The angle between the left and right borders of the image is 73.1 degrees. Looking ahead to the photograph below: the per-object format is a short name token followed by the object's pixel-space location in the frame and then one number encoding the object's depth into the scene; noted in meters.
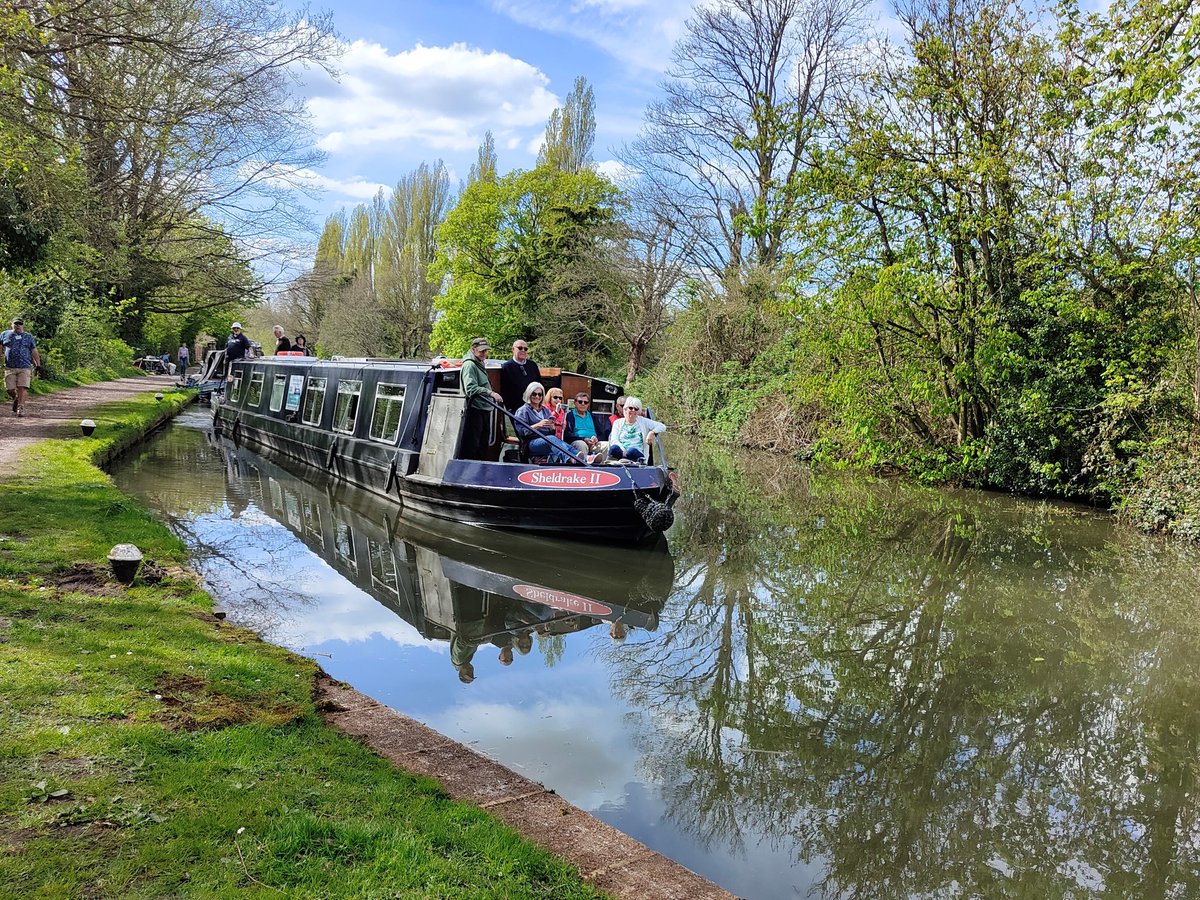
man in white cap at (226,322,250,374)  18.91
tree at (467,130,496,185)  41.94
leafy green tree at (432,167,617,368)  30.50
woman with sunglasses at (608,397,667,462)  9.19
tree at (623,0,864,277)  23.94
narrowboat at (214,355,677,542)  8.54
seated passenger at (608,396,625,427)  9.76
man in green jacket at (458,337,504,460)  9.05
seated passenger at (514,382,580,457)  9.23
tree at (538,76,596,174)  35.38
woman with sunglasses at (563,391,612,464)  9.57
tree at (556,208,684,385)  27.50
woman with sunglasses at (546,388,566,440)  9.56
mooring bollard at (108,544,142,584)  5.23
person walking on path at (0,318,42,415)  11.80
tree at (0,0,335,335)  7.84
